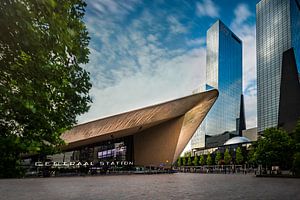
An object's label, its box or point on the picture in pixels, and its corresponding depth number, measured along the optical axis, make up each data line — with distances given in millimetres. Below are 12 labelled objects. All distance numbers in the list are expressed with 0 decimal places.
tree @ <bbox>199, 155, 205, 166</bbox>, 93062
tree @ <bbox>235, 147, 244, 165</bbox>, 76000
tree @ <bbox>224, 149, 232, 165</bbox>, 81094
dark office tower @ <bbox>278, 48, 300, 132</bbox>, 52219
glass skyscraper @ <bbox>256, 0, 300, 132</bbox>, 121875
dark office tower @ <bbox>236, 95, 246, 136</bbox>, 157625
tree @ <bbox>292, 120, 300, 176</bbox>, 24130
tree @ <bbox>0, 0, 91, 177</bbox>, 2344
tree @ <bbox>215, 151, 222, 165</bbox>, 84894
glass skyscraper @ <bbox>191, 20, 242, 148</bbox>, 142500
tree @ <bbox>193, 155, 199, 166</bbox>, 97175
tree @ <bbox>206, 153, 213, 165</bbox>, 88188
